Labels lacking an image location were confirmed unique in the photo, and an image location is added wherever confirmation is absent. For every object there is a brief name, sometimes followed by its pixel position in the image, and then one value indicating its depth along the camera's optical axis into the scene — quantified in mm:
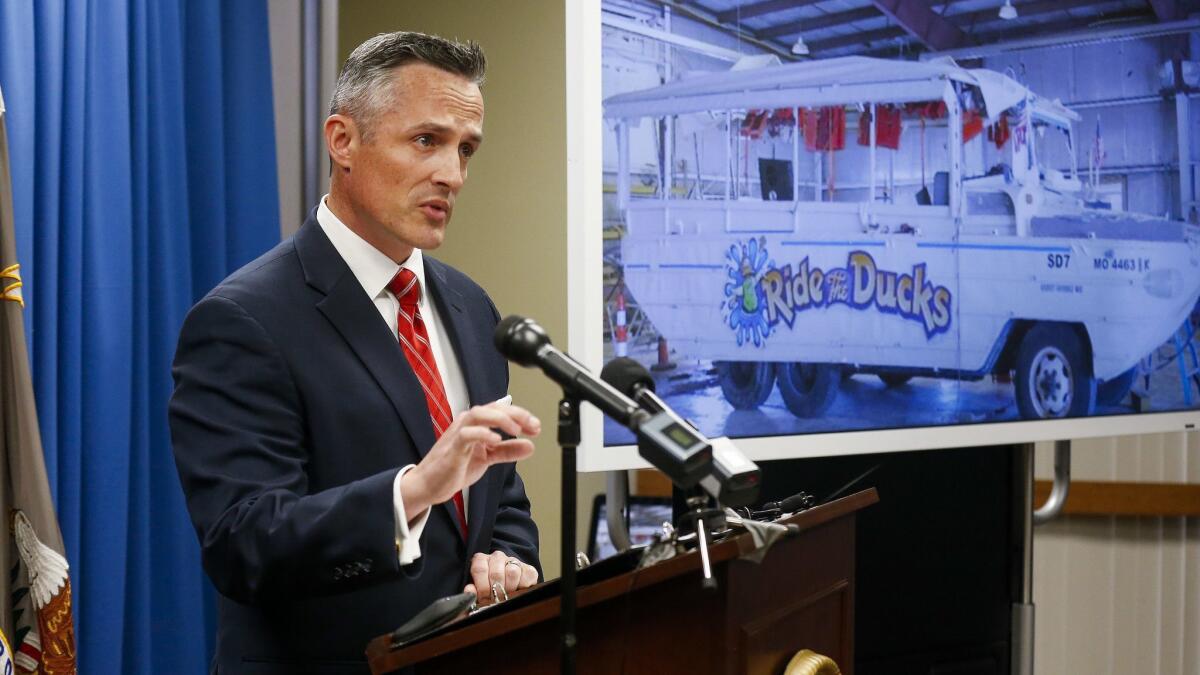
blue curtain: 3286
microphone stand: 2348
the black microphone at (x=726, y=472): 2303
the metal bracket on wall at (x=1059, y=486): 3975
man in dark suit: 2527
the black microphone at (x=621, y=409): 2280
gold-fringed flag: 3083
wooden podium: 2383
